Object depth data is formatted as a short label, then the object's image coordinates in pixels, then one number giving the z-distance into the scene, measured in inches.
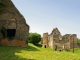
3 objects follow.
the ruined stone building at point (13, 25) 492.6
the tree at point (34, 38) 1166.9
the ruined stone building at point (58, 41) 1062.6
